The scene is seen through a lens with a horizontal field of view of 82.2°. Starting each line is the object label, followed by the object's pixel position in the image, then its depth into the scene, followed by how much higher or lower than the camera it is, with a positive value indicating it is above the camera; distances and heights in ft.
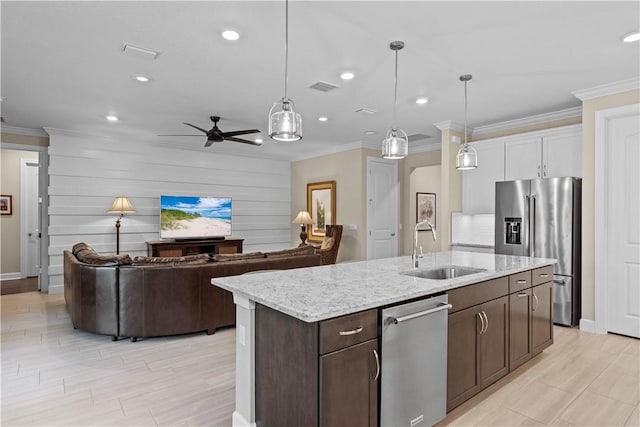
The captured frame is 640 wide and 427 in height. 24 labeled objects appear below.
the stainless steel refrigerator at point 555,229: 13.42 -0.46
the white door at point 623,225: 12.17 -0.28
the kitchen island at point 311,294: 5.60 -1.34
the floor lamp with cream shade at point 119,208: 19.88 +0.52
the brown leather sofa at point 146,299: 11.87 -2.69
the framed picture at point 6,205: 21.83 +0.76
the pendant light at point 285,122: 7.18 +1.88
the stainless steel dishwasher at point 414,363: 6.09 -2.58
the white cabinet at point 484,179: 16.61 +1.80
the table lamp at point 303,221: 24.52 -0.25
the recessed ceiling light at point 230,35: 8.90 +4.49
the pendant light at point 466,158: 11.16 +1.79
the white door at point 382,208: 22.53 +0.58
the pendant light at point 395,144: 9.40 +1.89
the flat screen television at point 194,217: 22.17 +0.03
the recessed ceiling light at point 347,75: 11.46 +4.50
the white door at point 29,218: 22.41 -0.02
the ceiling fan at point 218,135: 16.08 +3.64
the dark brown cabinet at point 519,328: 9.08 -2.84
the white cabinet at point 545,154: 14.35 +2.60
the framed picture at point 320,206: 23.99 +0.74
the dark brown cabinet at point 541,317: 10.00 -2.83
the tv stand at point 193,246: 21.26 -1.79
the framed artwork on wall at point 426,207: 25.93 +0.72
